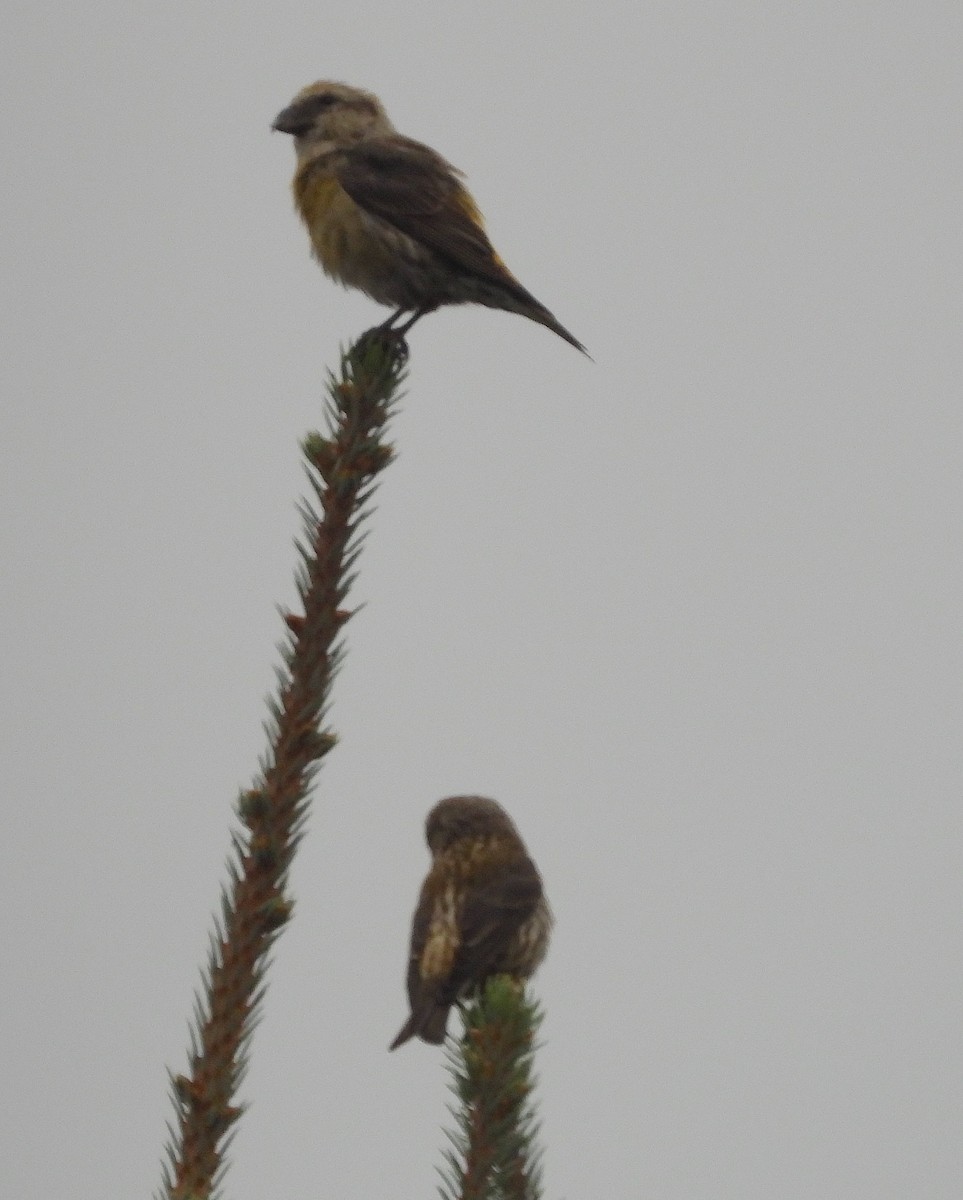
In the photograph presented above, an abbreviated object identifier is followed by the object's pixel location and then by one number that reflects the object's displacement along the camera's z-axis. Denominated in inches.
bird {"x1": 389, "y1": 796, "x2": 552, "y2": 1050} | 377.1
